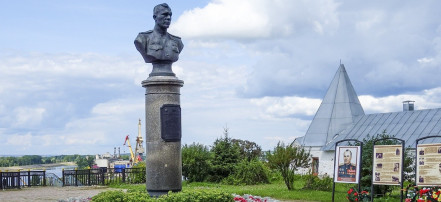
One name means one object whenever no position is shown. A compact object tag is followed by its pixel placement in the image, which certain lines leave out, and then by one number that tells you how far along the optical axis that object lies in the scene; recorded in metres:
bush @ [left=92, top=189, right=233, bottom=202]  10.93
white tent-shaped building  29.86
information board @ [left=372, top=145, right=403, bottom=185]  14.14
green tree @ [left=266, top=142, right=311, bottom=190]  20.64
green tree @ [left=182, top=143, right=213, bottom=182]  27.23
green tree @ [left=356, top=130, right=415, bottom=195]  17.07
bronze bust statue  12.47
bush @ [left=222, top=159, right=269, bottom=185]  26.30
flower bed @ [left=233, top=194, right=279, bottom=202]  14.84
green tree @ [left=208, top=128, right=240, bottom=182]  27.23
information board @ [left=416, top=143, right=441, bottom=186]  13.05
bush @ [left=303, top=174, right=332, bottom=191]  20.53
